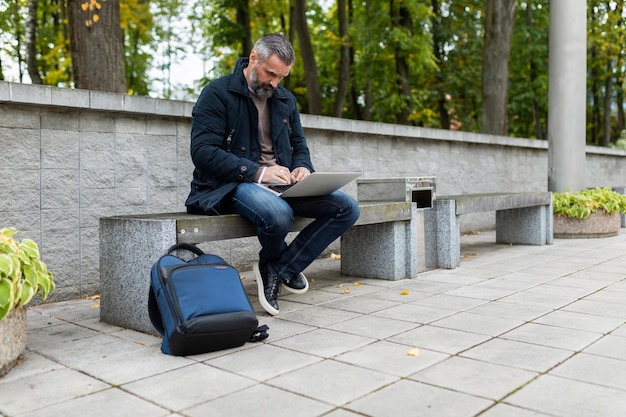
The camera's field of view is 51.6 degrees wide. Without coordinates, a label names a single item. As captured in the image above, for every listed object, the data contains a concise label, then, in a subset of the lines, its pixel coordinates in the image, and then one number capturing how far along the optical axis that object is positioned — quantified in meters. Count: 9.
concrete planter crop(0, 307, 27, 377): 3.11
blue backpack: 3.33
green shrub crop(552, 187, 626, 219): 8.81
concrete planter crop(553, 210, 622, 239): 8.92
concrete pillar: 9.33
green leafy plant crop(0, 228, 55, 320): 3.02
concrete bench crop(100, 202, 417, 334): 3.90
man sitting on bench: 4.28
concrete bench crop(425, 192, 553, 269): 6.41
